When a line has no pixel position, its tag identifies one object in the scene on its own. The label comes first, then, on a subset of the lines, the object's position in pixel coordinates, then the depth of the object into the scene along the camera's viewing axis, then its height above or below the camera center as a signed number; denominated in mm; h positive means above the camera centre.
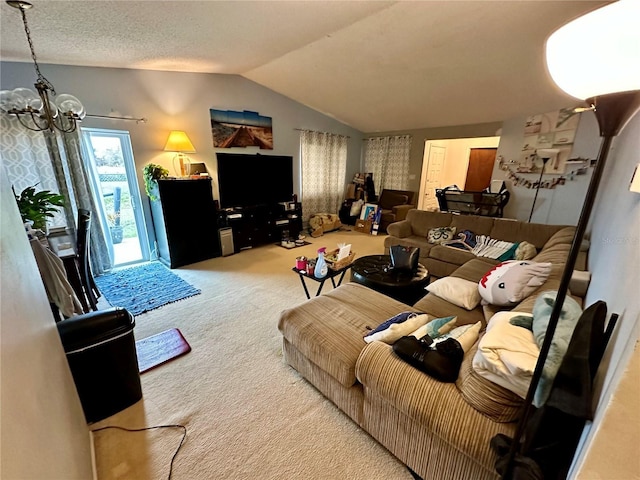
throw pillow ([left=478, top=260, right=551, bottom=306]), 1604 -655
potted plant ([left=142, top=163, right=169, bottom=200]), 3318 -97
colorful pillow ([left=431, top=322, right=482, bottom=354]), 1233 -767
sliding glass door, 3287 -338
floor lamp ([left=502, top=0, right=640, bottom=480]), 501 +209
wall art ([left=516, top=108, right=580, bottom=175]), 3807 +486
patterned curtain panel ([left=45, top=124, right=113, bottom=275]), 2922 -167
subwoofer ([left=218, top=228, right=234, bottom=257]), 4004 -1083
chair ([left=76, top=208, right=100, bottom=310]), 2211 -765
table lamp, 3504 +261
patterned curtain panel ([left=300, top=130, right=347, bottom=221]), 5354 -41
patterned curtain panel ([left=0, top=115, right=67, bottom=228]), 2670 +73
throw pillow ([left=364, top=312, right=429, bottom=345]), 1371 -822
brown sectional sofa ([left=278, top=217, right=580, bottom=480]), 958 -917
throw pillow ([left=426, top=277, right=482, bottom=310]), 1845 -842
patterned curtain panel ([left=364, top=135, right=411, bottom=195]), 5719 +200
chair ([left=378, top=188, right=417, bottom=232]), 5340 -710
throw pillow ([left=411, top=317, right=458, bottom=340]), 1367 -804
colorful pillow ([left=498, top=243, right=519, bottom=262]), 2896 -878
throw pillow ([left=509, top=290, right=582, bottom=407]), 801 -539
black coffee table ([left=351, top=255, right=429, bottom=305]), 2182 -898
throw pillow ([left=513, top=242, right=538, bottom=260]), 2814 -826
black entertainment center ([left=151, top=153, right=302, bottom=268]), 3504 -617
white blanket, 844 -599
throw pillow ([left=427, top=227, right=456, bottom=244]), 3439 -809
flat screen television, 4080 -182
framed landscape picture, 4062 +603
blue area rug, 2695 -1331
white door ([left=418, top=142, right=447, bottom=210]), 5641 -52
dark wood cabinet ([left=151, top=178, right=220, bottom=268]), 3410 -713
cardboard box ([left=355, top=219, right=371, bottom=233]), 5462 -1134
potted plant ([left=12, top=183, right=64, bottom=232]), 1846 -280
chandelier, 1966 +469
